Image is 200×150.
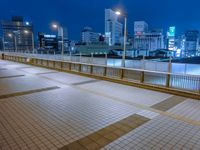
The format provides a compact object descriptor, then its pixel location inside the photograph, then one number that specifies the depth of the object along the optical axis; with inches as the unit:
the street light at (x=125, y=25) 304.1
